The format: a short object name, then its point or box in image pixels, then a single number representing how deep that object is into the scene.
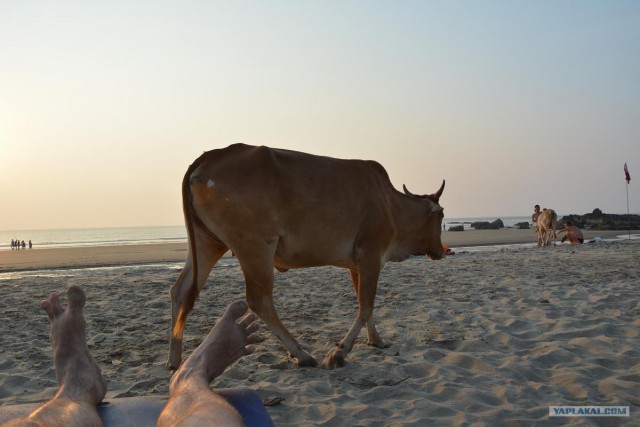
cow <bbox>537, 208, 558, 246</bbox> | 20.47
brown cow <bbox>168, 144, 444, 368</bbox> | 4.74
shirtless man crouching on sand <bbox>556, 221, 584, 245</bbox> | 20.73
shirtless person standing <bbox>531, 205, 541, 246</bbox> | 22.42
